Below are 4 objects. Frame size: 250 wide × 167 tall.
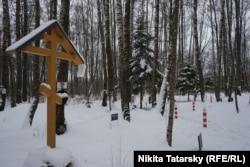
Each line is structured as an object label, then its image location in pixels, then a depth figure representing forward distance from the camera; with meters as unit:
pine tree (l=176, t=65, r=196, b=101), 29.16
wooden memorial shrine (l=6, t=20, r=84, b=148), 4.88
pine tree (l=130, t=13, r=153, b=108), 19.39
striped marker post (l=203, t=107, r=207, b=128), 11.81
